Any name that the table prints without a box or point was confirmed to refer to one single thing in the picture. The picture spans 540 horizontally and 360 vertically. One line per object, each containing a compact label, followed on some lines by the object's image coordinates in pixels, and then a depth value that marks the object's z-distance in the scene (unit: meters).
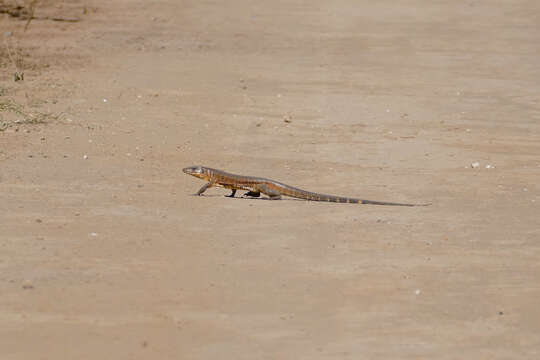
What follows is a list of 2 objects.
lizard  18.39
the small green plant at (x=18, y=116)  24.30
